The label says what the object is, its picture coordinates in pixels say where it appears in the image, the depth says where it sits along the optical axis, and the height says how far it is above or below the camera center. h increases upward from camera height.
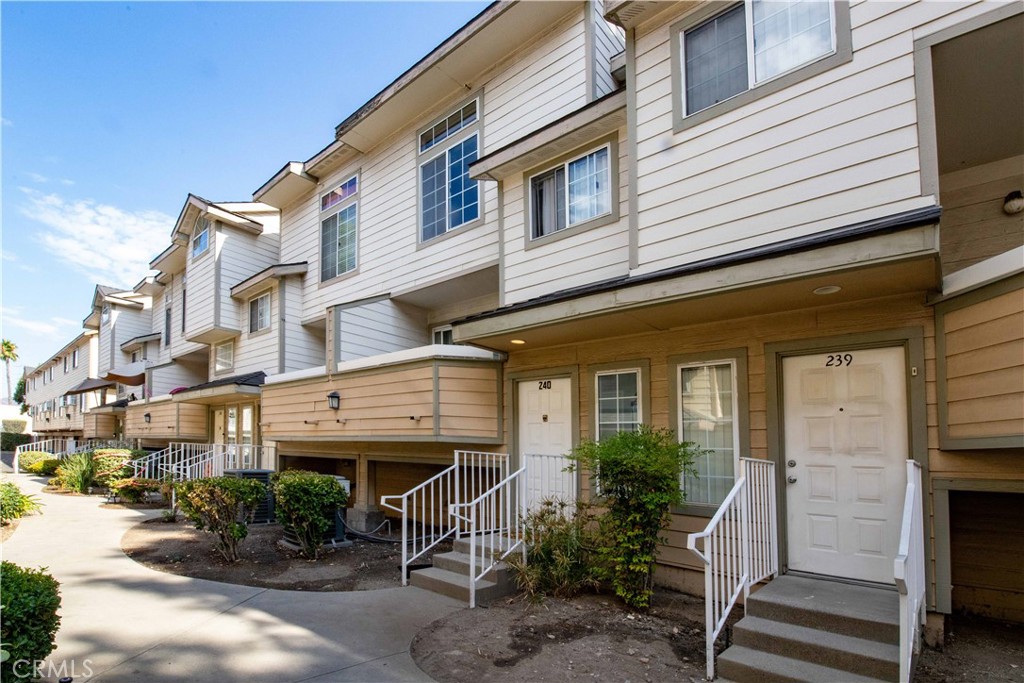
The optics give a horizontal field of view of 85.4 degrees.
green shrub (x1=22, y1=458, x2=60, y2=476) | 20.83 -2.78
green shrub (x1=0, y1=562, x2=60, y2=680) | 3.21 -1.34
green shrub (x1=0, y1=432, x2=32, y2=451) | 36.49 -3.07
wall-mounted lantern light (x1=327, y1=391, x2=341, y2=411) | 9.41 -0.18
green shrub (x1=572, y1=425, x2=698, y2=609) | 5.21 -1.06
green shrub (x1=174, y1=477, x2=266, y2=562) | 7.32 -1.53
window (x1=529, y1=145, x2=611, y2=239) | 7.13 +2.59
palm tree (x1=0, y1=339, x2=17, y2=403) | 57.16 +4.45
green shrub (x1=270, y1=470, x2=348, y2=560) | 7.47 -1.55
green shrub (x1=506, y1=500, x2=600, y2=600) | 5.80 -1.81
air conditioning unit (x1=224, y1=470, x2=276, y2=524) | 10.72 -2.29
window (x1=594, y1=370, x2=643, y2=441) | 6.77 -0.20
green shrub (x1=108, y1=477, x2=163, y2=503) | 12.80 -2.22
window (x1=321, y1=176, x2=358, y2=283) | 12.30 +3.63
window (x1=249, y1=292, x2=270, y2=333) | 14.25 +2.04
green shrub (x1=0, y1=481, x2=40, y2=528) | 9.16 -1.86
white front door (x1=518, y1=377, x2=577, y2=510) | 7.20 -0.61
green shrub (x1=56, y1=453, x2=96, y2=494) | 14.84 -2.19
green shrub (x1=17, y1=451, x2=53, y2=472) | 21.72 -2.51
